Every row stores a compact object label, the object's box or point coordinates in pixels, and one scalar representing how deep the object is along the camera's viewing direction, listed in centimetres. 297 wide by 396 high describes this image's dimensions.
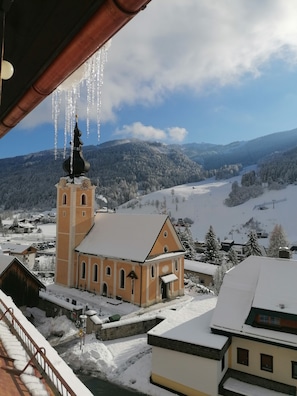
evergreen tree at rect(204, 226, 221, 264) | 5228
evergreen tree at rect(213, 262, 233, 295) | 3105
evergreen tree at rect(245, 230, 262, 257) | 4909
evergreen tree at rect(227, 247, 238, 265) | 4821
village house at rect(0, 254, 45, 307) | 2008
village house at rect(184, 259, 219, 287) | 4118
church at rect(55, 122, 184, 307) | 2567
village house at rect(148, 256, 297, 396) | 1323
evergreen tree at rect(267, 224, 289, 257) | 5362
